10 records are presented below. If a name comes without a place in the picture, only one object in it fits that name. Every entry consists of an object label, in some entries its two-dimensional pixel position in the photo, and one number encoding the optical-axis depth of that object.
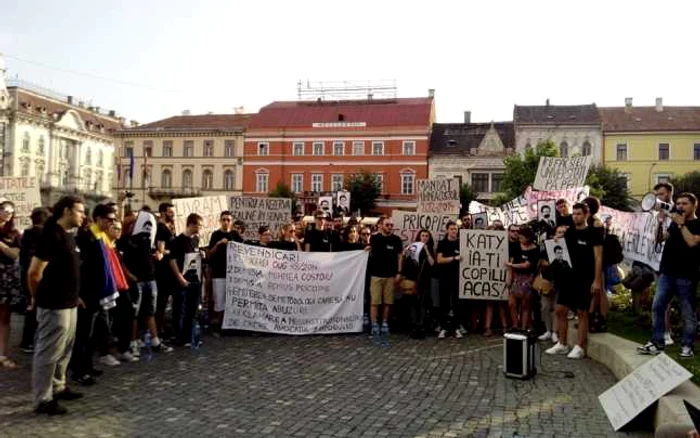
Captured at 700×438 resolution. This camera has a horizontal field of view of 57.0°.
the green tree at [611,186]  51.78
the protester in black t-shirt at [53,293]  5.96
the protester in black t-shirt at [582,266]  8.33
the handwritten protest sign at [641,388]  5.57
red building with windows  65.81
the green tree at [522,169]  49.31
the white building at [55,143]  79.00
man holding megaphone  7.52
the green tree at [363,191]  61.75
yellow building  60.88
